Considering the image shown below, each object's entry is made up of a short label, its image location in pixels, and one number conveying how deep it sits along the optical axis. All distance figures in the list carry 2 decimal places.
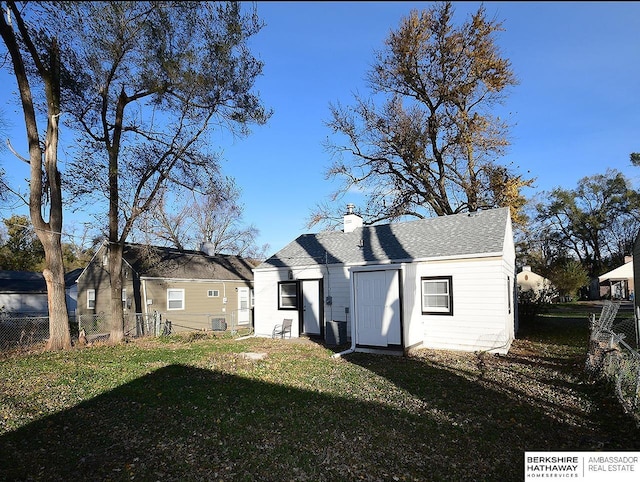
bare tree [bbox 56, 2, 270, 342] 12.07
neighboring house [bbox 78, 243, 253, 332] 21.56
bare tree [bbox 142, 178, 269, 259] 35.94
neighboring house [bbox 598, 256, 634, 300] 37.53
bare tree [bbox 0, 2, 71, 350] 12.02
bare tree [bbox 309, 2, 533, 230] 21.83
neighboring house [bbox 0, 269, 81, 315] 31.36
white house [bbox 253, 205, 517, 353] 11.31
